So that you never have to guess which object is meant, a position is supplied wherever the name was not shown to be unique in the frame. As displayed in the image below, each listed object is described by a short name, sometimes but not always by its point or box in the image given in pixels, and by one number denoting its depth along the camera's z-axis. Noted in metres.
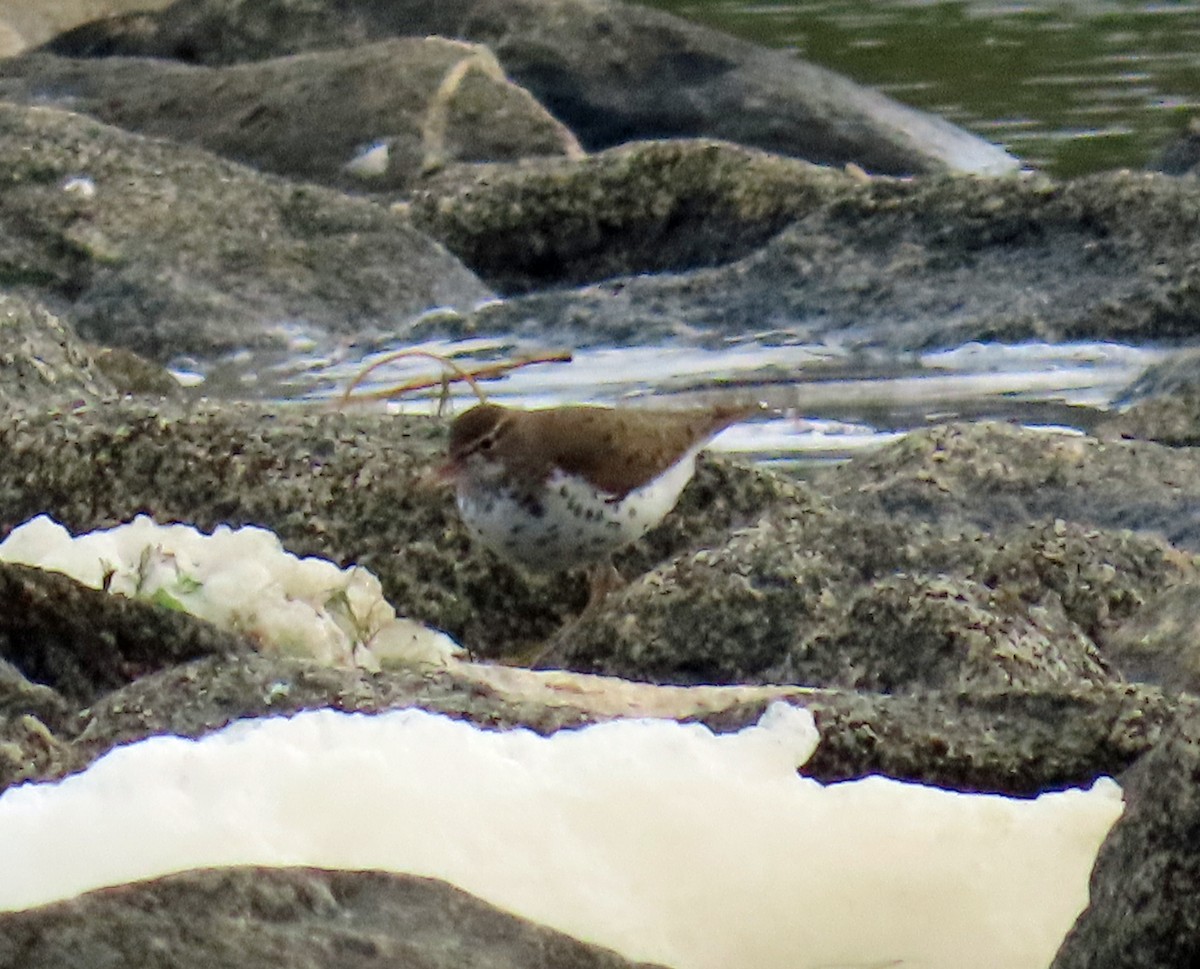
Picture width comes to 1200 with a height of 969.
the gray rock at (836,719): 7.06
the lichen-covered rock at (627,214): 22.95
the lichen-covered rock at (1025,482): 12.70
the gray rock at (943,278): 19.95
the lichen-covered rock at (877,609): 9.50
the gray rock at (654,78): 28.92
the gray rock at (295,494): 11.56
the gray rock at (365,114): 26.17
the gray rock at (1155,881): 5.37
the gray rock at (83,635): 8.52
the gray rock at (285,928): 4.89
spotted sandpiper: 11.66
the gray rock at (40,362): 13.88
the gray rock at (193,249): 20.80
